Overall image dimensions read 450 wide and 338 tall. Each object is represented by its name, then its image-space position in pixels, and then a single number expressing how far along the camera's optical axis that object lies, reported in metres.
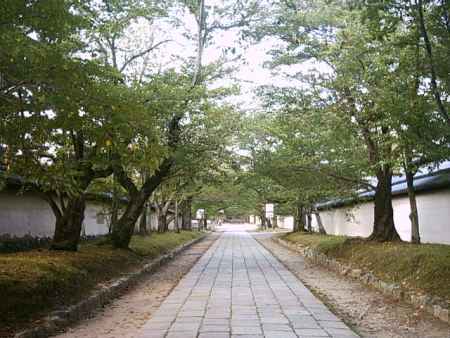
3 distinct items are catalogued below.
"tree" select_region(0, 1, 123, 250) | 5.78
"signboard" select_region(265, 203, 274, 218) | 38.13
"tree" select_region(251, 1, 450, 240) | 11.91
